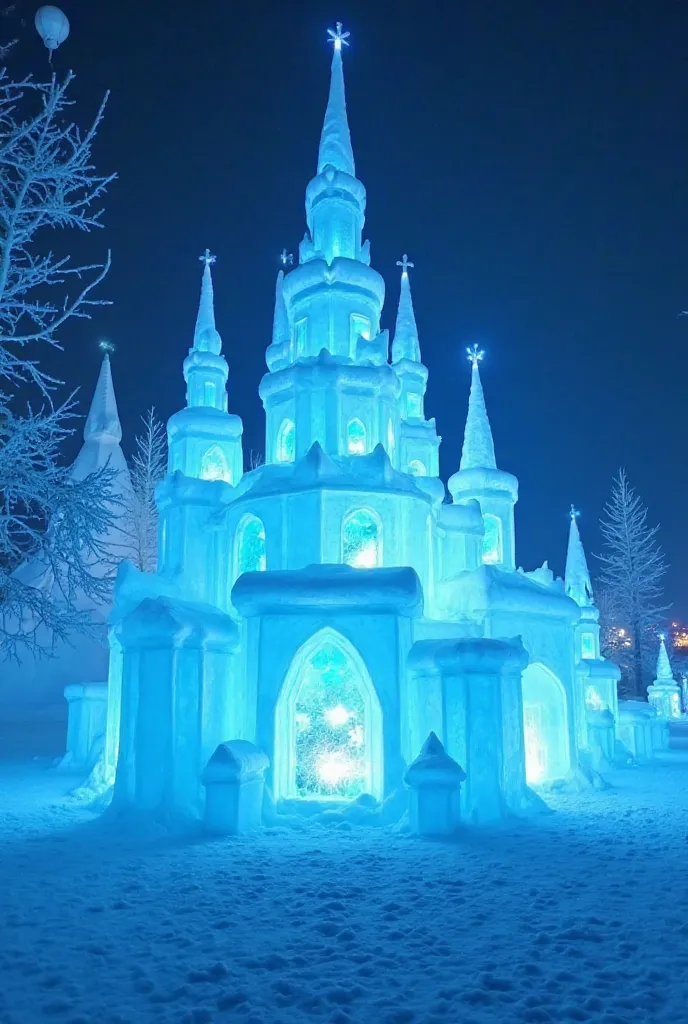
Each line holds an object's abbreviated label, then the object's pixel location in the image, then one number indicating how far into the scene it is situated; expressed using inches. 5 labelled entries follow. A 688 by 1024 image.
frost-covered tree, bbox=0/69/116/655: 401.4
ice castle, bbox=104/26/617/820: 568.4
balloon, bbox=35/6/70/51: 425.7
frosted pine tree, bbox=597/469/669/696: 1566.2
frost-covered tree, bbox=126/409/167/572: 1397.6
